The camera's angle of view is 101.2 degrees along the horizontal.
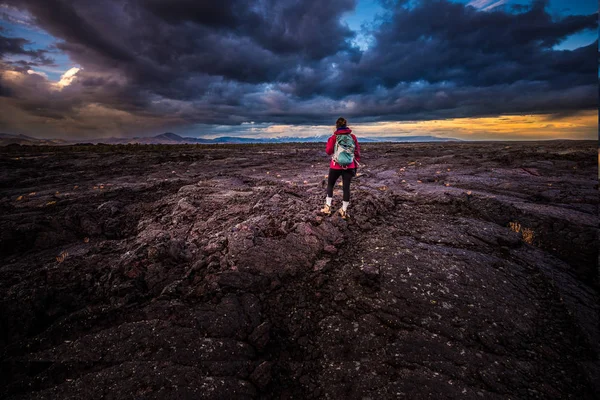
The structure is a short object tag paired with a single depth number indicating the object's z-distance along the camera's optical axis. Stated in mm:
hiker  7488
